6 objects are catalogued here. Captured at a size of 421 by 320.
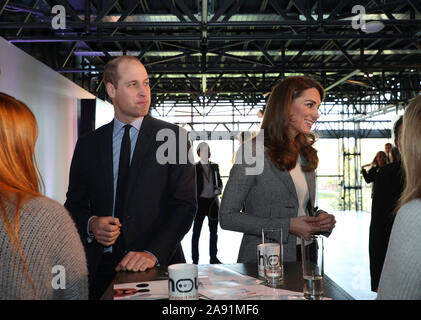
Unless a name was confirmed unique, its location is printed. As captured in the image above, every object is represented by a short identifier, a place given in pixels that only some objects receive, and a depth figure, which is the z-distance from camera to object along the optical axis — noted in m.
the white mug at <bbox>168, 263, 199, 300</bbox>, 1.05
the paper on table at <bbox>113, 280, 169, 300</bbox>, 1.16
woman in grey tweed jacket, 1.87
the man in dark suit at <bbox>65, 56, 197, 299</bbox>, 1.74
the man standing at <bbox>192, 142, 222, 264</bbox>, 6.11
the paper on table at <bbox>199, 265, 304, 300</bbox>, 1.17
